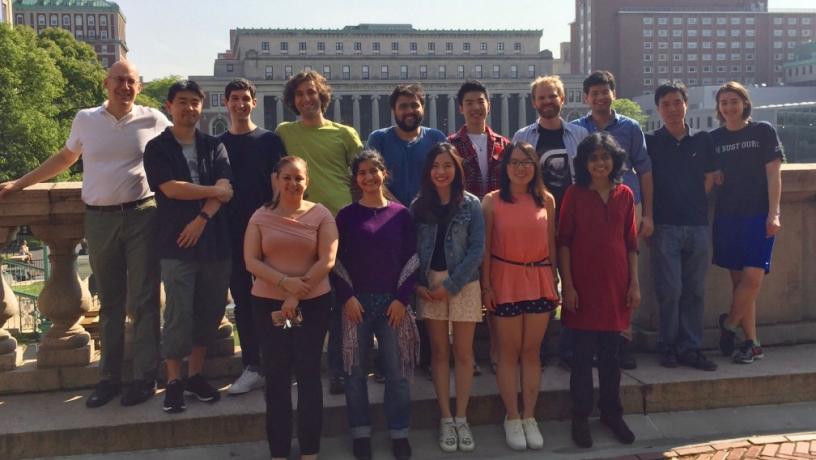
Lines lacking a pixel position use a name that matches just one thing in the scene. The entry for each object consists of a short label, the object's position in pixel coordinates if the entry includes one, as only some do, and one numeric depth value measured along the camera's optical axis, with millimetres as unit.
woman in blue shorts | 5980
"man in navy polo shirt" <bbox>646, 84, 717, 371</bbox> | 5902
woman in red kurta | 5020
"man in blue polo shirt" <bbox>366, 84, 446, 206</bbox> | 5555
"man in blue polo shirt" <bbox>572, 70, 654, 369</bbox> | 5824
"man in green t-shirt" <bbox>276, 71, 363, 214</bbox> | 5523
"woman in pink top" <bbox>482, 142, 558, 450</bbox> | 4941
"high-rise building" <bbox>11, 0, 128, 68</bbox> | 112562
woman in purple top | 4746
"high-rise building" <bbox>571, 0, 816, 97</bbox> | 114312
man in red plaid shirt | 5711
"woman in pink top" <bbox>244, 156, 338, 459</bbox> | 4531
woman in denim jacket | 4879
